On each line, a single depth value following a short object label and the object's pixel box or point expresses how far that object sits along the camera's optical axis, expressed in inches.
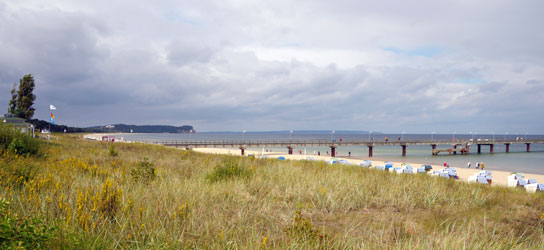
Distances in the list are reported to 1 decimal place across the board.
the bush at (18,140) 463.5
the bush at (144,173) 294.8
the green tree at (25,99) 2024.6
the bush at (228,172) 339.6
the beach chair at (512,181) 762.2
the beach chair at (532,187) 586.4
